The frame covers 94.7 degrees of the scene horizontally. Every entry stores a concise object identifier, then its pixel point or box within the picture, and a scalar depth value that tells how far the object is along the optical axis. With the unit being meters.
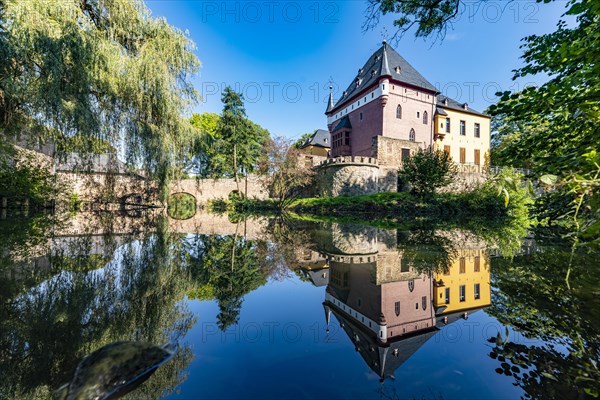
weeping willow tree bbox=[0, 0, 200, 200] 7.49
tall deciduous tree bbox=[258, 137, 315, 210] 25.53
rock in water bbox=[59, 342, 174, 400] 1.67
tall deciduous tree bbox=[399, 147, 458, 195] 20.41
